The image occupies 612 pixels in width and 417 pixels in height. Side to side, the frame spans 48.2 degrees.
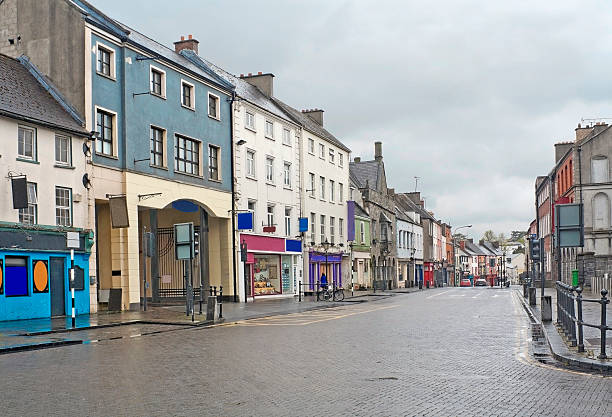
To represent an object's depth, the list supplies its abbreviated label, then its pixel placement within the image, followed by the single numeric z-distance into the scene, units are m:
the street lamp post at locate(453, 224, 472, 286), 116.79
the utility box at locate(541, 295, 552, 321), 19.36
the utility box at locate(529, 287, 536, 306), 29.61
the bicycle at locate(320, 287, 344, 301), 38.03
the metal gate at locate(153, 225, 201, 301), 35.03
